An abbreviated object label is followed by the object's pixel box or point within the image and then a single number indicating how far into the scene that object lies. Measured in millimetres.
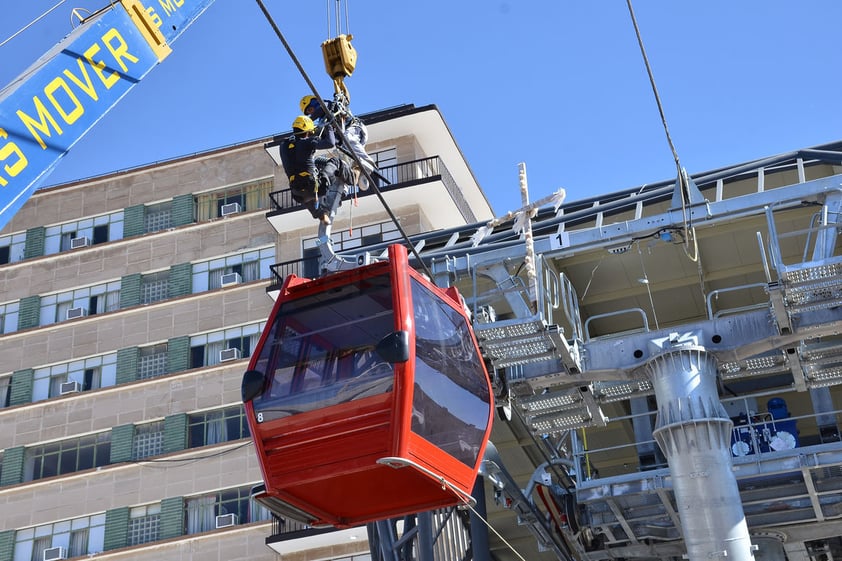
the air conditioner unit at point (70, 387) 37688
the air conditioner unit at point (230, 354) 36094
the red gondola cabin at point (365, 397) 11078
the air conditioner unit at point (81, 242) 40438
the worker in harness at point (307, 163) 12633
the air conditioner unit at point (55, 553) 34969
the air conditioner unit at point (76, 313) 39281
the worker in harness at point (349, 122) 13031
